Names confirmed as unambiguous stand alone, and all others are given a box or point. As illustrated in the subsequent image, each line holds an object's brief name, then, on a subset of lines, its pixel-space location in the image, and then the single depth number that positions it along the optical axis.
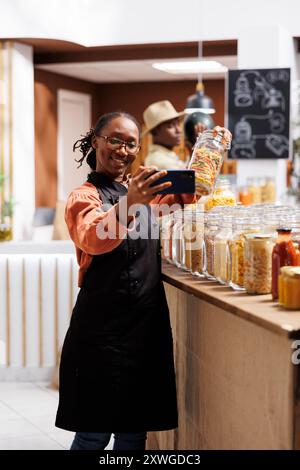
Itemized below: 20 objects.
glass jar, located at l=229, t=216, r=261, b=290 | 2.37
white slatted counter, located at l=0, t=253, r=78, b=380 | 4.72
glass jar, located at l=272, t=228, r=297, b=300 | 2.19
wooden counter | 1.92
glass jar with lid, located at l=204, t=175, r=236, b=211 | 2.91
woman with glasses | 2.44
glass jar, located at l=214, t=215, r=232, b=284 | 2.45
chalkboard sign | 6.66
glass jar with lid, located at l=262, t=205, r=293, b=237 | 2.40
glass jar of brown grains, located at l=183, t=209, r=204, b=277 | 2.69
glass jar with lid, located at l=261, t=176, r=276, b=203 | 6.37
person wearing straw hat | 5.39
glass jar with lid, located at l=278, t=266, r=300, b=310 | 2.03
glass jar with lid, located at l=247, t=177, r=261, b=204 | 6.27
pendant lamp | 5.44
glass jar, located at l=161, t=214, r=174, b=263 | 2.99
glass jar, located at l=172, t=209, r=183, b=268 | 2.84
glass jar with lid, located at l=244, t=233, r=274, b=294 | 2.26
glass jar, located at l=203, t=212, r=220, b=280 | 2.55
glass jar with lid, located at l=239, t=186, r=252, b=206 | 5.94
